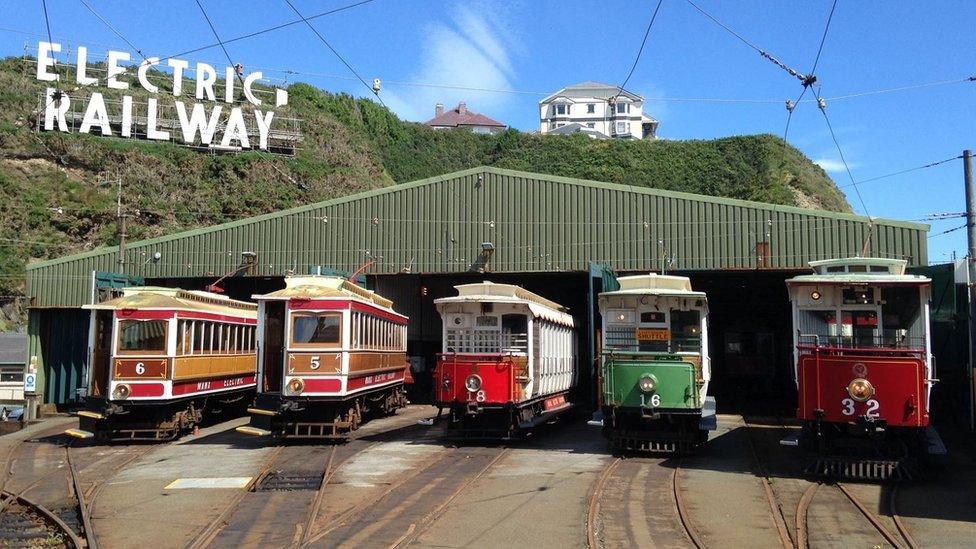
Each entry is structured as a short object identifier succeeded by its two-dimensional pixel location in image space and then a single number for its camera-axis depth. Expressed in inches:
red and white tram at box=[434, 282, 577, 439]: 587.8
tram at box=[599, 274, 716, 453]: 521.7
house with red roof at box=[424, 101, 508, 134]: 3430.1
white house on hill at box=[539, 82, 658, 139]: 3270.2
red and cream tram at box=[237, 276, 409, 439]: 600.7
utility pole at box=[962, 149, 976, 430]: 652.7
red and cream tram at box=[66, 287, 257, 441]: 625.3
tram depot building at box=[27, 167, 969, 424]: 845.2
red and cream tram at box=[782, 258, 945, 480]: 437.1
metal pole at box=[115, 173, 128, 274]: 948.1
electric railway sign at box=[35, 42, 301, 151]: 1836.9
